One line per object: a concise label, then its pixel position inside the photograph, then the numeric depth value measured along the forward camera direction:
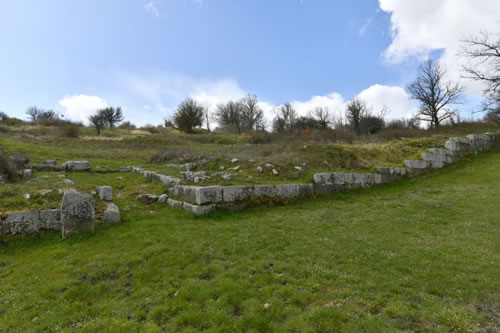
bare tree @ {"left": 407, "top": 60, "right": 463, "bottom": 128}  31.66
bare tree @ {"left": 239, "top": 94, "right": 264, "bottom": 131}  55.78
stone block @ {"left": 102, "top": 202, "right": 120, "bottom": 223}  7.15
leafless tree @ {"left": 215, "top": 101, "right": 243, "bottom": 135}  52.69
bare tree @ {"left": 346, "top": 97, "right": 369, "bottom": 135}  43.90
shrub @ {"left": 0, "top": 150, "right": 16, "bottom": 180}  10.91
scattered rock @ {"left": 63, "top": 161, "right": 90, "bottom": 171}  14.84
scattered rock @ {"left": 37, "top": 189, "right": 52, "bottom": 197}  7.88
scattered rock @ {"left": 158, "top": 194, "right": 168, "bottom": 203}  9.45
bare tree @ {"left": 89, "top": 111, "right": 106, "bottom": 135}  37.18
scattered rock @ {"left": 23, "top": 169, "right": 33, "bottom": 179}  11.87
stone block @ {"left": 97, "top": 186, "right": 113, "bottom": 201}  8.59
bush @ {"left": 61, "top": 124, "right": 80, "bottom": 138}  32.03
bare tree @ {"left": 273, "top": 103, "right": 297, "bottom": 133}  50.84
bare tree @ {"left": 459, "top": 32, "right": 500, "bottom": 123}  21.27
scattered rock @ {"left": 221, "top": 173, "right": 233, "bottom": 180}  9.85
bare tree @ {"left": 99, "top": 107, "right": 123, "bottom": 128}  52.50
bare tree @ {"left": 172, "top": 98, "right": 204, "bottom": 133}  46.12
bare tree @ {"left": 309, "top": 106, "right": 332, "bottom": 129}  48.25
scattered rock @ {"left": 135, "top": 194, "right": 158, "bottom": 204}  9.58
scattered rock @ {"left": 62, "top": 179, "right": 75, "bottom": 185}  10.77
